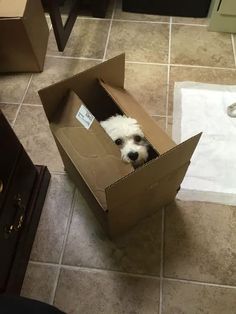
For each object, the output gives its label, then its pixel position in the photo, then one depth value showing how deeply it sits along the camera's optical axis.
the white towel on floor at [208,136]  1.13
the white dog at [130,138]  0.85
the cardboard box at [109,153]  0.75
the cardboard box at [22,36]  1.23
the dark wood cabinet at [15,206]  0.79
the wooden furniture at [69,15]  1.27
